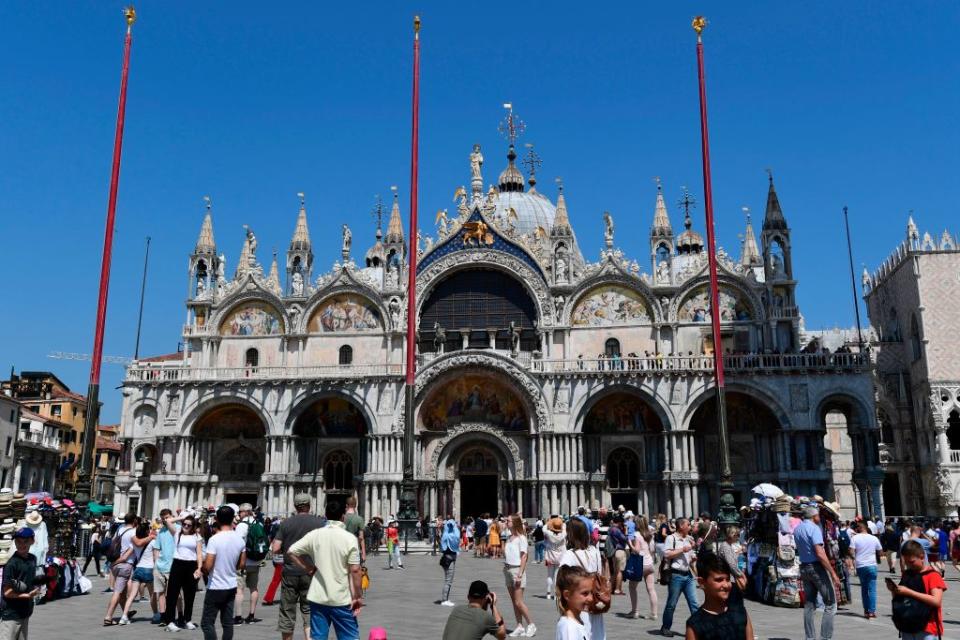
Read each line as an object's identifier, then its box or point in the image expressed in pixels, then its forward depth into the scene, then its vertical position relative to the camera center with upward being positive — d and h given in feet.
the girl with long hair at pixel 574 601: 20.56 -2.22
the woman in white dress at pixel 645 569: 47.19 -3.35
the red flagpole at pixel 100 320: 74.08 +18.02
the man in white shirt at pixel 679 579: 40.86 -3.35
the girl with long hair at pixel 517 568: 40.50 -2.91
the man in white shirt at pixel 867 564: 47.78 -3.12
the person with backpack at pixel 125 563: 44.52 -3.07
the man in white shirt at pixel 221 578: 34.24 -2.84
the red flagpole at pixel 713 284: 84.43 +23.67
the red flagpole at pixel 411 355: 90.12 +16.72
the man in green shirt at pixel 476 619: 23.29 -3.00
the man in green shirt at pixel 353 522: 46.11 -0.80
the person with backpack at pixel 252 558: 44.37 -2.73
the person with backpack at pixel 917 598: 26.02 -2.69
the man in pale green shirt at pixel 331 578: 29.40 -2.42
